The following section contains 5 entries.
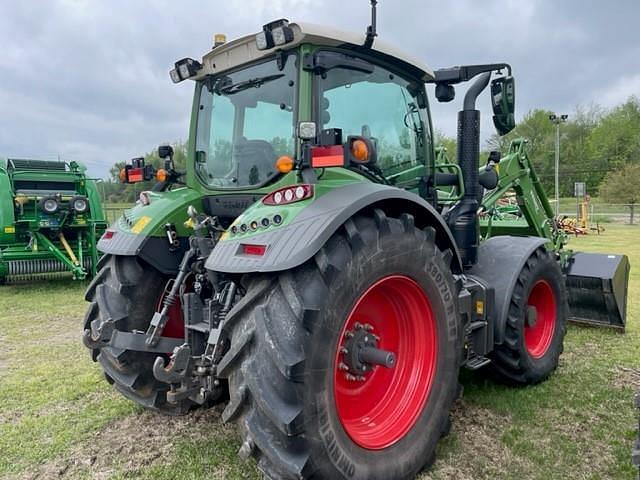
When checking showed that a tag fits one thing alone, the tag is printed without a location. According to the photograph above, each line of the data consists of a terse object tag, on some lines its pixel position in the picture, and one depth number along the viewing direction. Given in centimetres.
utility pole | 2710
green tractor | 215
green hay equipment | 828
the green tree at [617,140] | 4962
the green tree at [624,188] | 3102
